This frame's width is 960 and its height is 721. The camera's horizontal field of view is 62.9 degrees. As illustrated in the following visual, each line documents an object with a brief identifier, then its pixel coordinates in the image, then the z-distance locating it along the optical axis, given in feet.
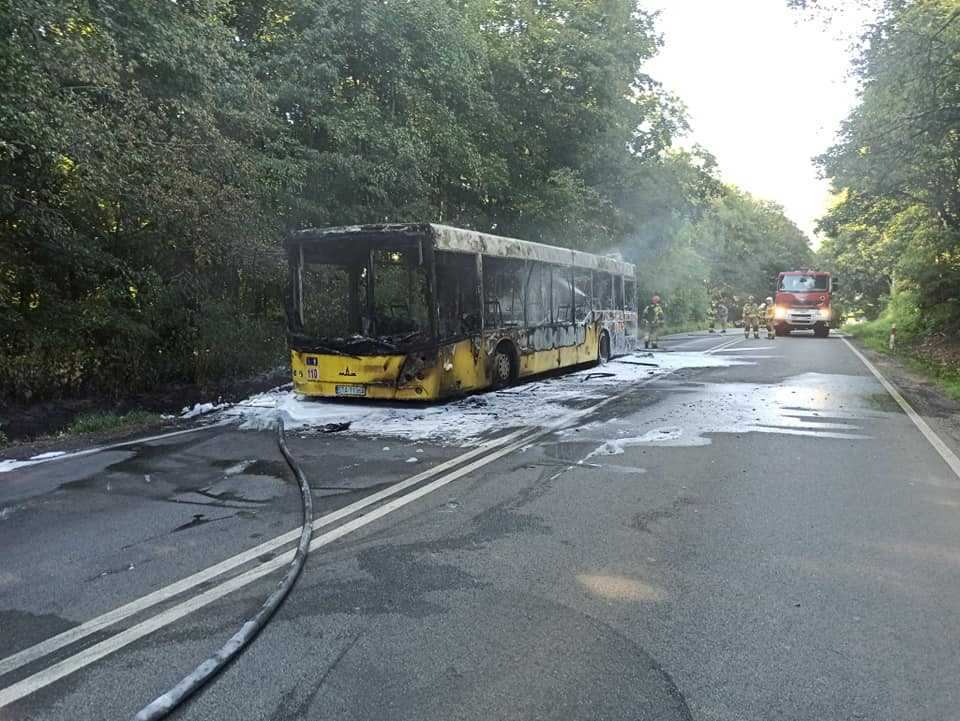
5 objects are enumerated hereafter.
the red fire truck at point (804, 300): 122.72
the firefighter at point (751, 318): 114.72
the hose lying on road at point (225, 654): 9.69
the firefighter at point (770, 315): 111.96
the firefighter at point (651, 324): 92.66
